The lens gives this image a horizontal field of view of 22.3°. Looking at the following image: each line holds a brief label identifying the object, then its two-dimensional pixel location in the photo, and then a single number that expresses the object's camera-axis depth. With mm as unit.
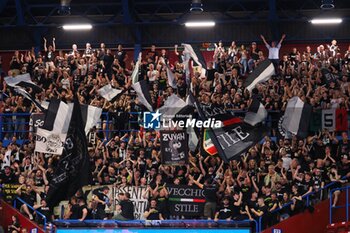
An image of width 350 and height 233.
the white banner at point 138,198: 31156
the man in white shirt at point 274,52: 39844
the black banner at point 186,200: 30750
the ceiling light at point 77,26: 41406
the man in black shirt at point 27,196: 32188
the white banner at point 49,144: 32906
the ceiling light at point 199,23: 40375
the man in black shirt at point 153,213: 30453
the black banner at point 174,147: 31766
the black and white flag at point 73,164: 29078
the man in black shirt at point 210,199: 30328
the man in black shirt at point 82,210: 30656
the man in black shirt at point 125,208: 30750
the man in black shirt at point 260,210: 29234
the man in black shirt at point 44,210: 31547
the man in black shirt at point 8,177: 33125
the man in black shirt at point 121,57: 40094
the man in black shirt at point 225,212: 29656
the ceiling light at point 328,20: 39312
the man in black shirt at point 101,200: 31125
